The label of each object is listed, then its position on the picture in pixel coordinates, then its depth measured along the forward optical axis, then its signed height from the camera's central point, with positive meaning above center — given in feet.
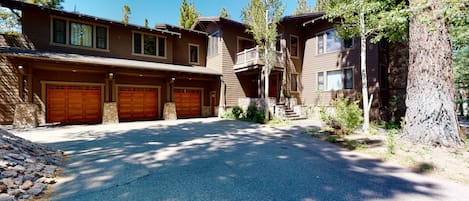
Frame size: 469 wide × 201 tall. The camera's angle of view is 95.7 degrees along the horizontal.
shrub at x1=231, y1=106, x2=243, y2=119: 46.69 -2.42
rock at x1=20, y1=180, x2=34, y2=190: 10.70 -4.38
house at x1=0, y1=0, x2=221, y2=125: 34.12 +5.27
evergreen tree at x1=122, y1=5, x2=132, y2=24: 78.02 +32.76
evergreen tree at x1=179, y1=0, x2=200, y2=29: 83.70 +34.00
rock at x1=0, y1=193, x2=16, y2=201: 9.04 -4.20
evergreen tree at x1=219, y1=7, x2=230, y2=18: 94.27 +39.18
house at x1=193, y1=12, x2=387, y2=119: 43.06 +8.07
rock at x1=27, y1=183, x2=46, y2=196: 10.46 -4.54
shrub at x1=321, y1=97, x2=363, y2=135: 24.97 -2.10
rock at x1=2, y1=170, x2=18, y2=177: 10.92 -3.84
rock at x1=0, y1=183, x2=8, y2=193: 9.61 -4.05
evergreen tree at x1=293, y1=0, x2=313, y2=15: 93.07 +41.39
